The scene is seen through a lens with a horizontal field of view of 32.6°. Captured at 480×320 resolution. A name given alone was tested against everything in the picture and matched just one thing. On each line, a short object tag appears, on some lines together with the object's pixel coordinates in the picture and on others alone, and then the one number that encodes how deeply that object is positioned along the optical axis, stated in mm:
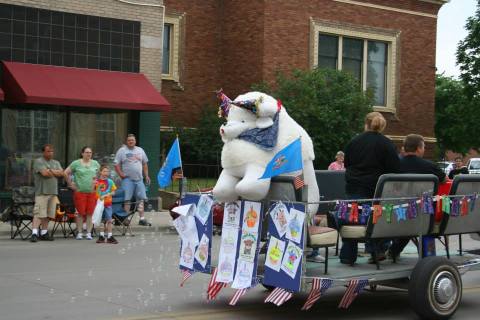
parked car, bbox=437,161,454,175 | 34812
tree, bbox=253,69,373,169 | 25984
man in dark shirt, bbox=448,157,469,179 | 17406
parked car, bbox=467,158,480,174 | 46456
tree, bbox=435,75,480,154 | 45562
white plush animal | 8117
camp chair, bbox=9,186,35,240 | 15680
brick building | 28453
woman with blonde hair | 8609
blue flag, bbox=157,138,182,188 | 9148
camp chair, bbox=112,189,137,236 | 16797
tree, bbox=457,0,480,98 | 43500
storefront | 19375
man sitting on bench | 8945
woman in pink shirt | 19177
